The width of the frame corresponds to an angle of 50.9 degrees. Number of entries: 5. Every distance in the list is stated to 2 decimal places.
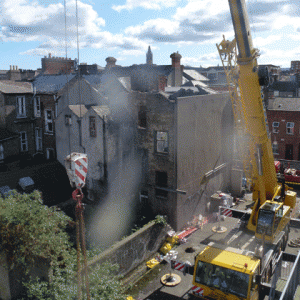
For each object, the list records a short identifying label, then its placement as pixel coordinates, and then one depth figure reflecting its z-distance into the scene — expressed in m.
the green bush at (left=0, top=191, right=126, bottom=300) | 12.13
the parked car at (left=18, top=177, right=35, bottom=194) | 23.48
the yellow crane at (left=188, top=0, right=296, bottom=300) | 13.13
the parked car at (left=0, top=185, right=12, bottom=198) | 22.46
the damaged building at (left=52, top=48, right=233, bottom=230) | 23.19
